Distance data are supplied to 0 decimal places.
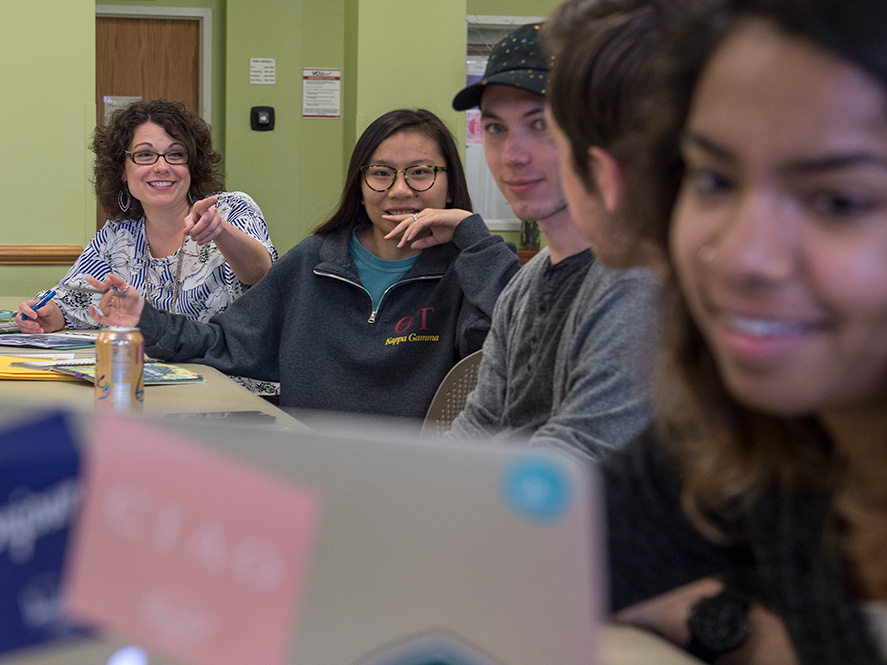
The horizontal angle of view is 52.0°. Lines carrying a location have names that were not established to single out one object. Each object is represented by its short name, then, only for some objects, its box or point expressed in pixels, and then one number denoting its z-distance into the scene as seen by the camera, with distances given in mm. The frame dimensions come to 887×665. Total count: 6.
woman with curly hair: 2373
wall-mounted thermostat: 5422
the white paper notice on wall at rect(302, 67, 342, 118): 5473
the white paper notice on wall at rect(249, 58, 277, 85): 5441
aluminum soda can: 1431
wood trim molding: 3479
